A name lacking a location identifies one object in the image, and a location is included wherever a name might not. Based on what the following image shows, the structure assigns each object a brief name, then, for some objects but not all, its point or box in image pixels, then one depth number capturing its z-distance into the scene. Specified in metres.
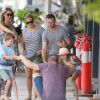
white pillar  32.12
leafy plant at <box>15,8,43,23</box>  33.11
